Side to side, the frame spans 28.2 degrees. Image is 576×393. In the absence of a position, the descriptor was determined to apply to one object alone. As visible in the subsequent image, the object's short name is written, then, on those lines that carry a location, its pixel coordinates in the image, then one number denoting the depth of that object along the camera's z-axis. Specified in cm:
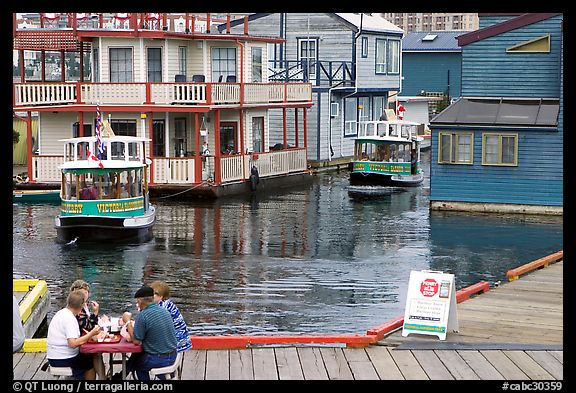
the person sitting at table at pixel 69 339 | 1130
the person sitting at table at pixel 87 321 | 1160
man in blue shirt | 1130
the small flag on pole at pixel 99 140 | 2728
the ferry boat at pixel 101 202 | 2731
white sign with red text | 1459
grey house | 4928
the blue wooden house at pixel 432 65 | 7431
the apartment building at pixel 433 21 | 15556
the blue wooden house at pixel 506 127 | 3275
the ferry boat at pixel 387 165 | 4184
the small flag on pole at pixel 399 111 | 4919
